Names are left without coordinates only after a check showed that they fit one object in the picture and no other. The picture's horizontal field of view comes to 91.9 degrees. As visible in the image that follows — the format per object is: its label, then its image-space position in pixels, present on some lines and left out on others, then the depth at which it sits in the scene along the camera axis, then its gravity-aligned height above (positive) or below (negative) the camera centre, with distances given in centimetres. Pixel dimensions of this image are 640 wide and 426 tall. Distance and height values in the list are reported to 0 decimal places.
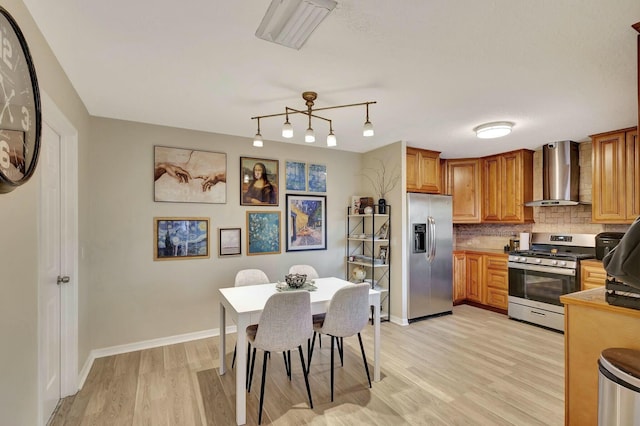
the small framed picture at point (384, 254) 436 -58
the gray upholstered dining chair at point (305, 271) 353 -65
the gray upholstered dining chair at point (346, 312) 245 -79
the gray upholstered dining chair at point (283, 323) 218 -79
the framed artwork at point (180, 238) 349 -27
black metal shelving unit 438 -52
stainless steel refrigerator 424 -59
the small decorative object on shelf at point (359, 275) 431 -85
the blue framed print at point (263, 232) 401 -24
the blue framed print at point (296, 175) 428 +54
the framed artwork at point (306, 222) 429 -11
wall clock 122 +46
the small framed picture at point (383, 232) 439 -26
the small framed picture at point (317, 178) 446 +53
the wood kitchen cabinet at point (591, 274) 359 -72
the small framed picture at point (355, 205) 468 +14
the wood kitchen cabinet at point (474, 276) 493 -101
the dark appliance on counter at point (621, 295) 165 -45
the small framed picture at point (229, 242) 382 -34
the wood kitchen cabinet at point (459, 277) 508 -105
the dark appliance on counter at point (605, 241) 345 -32
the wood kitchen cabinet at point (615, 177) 346 +42
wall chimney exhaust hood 415 +55
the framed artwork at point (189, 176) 350 +46
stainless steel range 385 -81
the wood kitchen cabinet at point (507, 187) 461 +42
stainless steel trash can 138 -81
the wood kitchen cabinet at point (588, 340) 169 -73
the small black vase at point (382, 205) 439 +13
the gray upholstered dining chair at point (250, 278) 324 -68
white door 206 -30
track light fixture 244 +68
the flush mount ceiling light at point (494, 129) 333 +93
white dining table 217 -74
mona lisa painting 397 +43
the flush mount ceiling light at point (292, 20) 150 +102
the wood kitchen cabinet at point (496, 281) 459 -102
